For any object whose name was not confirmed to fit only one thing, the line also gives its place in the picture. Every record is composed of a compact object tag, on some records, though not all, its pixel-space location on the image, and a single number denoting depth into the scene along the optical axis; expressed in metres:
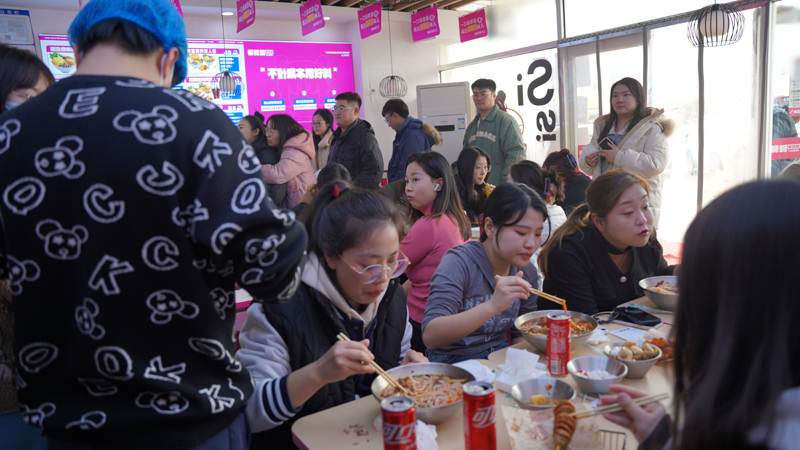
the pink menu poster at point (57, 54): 6.36
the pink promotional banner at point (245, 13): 6.42
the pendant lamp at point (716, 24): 4.35
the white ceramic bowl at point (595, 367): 1.46
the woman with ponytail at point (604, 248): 2.43
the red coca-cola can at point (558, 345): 1.59
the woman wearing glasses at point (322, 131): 6.55
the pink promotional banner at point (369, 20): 7.30
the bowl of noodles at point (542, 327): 1.80
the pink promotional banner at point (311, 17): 6.82
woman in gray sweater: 2.11
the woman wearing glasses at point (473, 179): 4.18
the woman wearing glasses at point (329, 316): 1.38
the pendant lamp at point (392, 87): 8.11
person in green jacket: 6.20
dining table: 1.29
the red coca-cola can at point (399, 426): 1.08
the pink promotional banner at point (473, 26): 7.62
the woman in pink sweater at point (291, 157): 5.06
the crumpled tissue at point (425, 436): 1.22
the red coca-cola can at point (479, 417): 1.12
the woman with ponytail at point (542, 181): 3.41
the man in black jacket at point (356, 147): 5.59
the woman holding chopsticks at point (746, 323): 0.77
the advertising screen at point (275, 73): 7.45
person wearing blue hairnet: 0.94
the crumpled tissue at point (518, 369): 1.57
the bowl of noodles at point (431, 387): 1.34
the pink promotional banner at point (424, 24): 7.74
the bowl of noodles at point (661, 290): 2.24
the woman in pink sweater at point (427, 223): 2.86
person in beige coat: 4.37
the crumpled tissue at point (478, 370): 1.63
